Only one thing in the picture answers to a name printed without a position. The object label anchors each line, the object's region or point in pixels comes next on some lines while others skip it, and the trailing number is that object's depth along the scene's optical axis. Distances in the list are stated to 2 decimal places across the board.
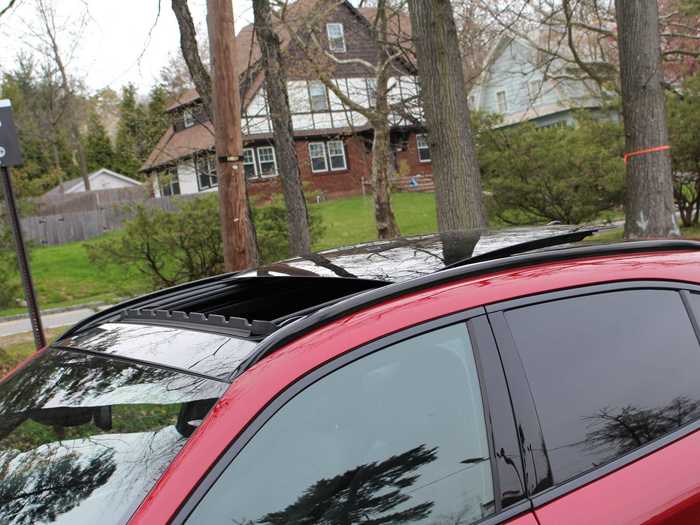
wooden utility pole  7.14
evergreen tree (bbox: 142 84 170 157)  17.44
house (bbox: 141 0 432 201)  16.52
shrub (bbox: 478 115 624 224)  16.53
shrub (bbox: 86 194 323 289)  14.66
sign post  6.12
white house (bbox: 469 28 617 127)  38.94
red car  1.63
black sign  6.15
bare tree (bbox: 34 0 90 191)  22.34
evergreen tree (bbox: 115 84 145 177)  17.22
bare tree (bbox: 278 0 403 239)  14.72
